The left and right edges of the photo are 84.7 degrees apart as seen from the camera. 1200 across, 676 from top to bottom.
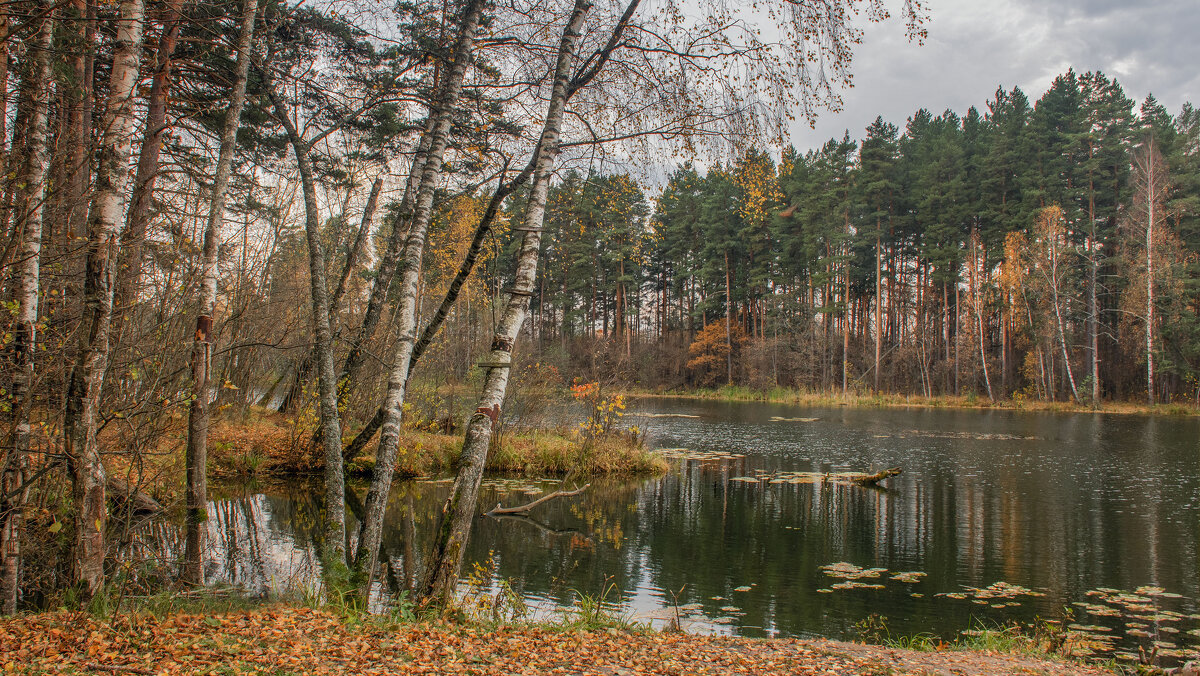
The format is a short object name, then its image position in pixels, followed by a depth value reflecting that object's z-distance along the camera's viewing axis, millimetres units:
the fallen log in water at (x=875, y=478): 14195
